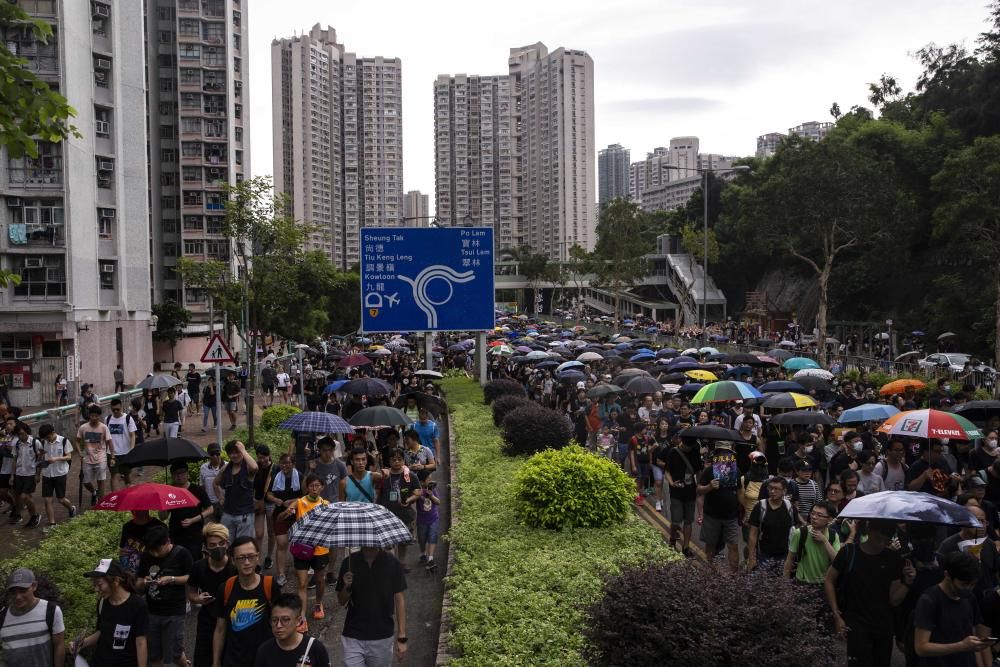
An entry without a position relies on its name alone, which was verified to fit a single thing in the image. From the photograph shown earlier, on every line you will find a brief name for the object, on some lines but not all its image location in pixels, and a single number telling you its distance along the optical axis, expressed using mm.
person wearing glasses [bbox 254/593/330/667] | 5059
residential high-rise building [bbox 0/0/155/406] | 32312
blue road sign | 25078
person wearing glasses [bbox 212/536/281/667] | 5848
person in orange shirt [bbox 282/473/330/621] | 8539
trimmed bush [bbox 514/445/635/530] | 10281
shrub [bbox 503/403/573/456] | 15102
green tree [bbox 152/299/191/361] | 51938
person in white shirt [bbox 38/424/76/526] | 12406
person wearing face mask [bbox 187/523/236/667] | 6410
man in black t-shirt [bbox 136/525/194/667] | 6711
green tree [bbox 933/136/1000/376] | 31141
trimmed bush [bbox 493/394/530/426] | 19688
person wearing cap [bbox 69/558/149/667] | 6043
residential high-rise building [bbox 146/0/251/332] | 59062
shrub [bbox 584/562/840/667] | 5086
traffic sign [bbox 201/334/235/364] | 14852
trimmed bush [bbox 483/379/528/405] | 24538
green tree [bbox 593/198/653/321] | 58938
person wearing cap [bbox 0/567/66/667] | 5906
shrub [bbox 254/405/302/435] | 20625
